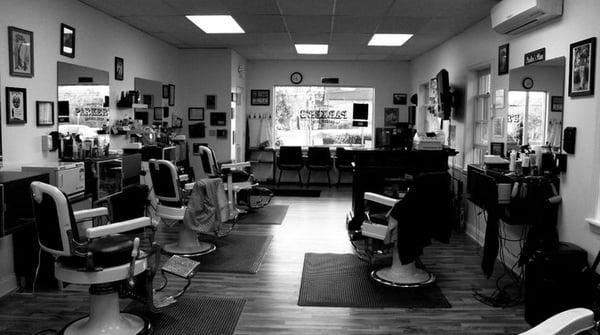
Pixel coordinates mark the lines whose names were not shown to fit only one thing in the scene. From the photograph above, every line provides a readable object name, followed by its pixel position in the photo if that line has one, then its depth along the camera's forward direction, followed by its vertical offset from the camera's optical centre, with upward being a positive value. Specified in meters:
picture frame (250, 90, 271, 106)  10.99 +0.74
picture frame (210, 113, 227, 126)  9.41 +0.23
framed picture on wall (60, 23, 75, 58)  5.15 +0.88
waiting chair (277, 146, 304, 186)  10.38 -0.50
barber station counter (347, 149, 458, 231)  5.94 -0.34
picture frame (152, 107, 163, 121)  7.83 +0.25
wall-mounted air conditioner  4.20 +1.07
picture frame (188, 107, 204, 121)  9.42 +0.29
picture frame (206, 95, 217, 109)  9.38 +0.54
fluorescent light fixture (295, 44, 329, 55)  8.81 +1.51
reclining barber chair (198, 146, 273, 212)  6.74 -0.68
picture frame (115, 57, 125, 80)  6.48 +0.77
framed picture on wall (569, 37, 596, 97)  3.69 +0.53
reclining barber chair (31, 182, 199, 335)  2.95 -0.78
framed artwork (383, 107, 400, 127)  10.88 +0.41
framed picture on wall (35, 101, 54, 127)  4.79 +0.14
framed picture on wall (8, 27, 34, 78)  4.34 +0.64
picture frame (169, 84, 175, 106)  8.74 +0.61
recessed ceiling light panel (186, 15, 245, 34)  6.59 +1.45
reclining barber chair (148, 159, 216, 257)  4.95 -0.73
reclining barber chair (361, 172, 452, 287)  4.05 -0.70
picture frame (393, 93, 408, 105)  10.88 +0.78
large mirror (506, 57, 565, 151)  4.24 +0.30
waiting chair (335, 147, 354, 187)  10.38 -0.49
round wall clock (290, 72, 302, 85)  10.93 +1.16
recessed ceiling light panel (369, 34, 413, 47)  7.71 +1.49
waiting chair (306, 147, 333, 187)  10.41 -0.51
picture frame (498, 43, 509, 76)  5.38 +0.83
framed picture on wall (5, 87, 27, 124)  4.36 +0.19
